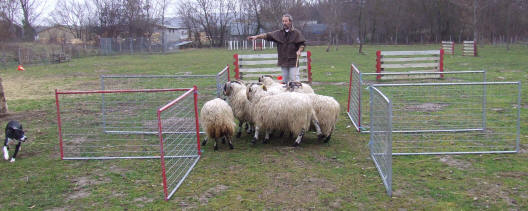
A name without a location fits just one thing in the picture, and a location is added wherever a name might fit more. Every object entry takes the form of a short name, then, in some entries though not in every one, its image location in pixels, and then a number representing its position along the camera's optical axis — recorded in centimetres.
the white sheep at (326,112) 770
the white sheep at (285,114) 741
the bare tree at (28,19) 5644
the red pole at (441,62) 1843
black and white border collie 708
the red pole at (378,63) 1859
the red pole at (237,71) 1739
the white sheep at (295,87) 840
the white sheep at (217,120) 730
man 918
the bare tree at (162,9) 8231
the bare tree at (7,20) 4271
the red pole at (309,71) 1751
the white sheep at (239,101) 821
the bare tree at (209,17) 7596
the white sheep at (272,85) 820
